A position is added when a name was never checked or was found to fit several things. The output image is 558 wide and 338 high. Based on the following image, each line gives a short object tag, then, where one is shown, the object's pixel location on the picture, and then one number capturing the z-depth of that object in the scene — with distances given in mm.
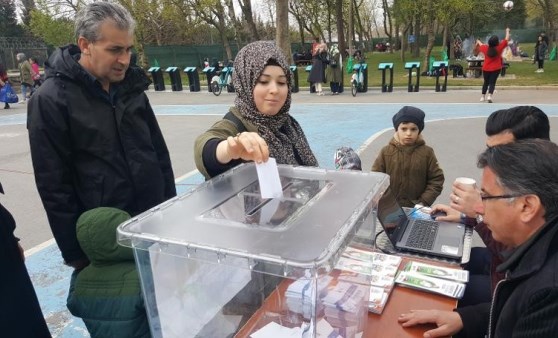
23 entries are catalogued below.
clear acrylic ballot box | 1011
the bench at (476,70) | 16966
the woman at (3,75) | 11602
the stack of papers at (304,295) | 1038
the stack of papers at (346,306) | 1216
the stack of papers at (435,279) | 1645
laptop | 1997
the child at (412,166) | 3303
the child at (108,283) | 1496
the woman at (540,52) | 17686
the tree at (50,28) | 30969
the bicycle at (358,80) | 12758
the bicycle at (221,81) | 14672
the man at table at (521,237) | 1131
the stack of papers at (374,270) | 1239
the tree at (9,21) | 35938
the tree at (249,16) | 24333
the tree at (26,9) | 39228
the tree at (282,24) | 13750
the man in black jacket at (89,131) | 1886
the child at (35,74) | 15988
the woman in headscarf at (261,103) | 1826
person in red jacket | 9750
